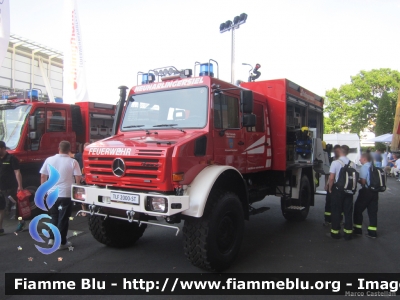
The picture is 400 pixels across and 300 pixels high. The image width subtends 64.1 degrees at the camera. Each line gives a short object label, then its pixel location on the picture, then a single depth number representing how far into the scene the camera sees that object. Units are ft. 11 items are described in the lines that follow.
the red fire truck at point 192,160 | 12.83
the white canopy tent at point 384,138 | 77.15
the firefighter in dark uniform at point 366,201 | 19.66
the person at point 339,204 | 19.30
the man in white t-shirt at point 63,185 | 16.81
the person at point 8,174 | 20.38
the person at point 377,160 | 20.81
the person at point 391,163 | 61.67
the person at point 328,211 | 22.71
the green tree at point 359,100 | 115.85
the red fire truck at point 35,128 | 23.89
